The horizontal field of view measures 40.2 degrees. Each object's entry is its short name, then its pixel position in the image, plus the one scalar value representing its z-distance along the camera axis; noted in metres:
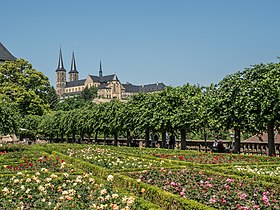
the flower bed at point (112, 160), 12.86
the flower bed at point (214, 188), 7.06
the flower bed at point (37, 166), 12.10
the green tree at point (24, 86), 47.28
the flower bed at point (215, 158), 14.84
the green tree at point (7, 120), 21.22
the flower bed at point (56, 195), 6.55
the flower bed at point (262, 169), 11.11
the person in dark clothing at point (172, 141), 27.14
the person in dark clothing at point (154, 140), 29.72
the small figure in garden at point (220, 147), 22.52
